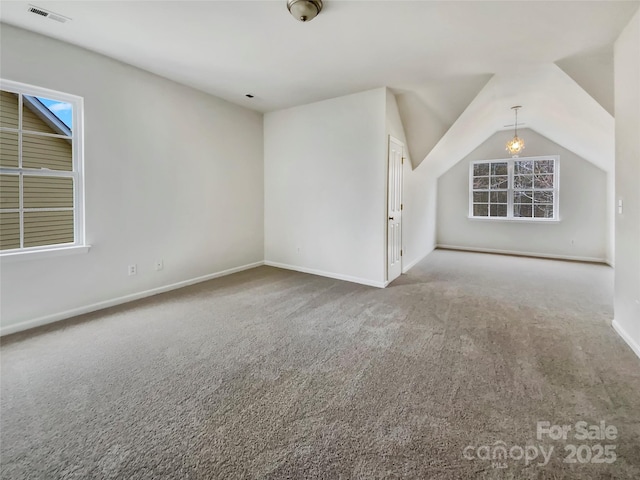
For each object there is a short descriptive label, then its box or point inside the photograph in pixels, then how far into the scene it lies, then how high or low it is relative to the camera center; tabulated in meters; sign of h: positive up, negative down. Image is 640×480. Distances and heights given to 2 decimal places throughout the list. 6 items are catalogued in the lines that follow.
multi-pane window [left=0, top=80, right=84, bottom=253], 2.59 +0.60
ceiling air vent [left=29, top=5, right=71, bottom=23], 2.28 +1.75
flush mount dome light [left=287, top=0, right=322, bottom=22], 2.12 +1.66
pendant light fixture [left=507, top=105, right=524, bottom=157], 4.87 +1.48
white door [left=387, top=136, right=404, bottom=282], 4.08 +0.34
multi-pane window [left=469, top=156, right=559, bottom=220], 6.12 +1.00
